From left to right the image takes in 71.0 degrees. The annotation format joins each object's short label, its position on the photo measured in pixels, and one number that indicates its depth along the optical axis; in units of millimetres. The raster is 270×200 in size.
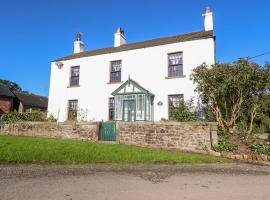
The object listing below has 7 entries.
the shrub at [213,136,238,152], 8739
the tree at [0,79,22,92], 63346
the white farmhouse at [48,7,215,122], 14068
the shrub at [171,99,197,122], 12130
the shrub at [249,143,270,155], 8438
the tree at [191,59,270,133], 9744
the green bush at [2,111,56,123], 14151
